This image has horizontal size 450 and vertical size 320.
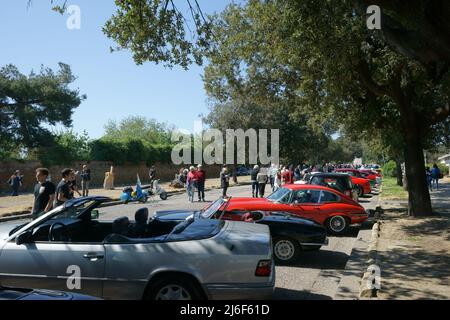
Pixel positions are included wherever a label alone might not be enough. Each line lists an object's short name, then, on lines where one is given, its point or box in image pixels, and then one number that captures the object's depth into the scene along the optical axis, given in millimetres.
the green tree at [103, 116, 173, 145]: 90031
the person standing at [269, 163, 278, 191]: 24838
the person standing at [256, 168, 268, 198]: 20875
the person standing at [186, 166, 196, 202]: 20984
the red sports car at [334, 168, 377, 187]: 28234
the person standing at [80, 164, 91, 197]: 23281
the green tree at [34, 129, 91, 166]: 32388
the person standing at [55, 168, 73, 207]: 9203
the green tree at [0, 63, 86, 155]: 31734
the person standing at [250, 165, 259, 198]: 21406
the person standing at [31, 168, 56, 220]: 8516
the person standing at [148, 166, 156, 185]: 28062
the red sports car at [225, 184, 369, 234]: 11586
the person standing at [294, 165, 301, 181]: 31222
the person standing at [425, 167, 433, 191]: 28006
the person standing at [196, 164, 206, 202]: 21084
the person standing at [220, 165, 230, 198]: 22172
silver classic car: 4906
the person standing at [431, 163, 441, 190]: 29419
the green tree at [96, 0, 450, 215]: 7188
